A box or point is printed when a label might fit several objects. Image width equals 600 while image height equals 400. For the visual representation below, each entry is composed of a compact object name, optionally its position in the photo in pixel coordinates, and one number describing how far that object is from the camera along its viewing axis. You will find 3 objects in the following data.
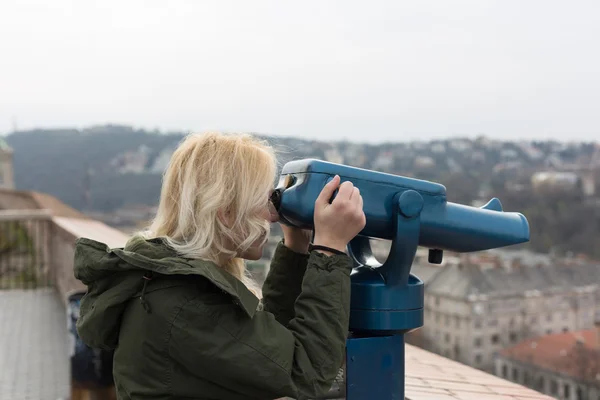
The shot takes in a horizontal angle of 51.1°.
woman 1.00
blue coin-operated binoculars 1.08
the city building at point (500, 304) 37.38
